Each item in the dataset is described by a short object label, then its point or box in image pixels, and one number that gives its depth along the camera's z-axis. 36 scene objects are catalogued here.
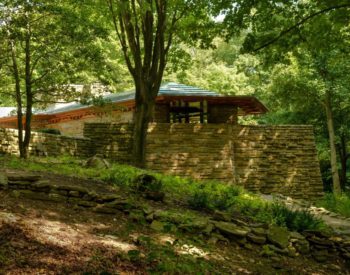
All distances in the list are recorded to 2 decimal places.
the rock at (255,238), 6.57
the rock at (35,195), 6.17
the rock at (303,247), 6.98
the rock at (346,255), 7.31
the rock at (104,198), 6.46
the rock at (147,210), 6.29
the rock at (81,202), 6.29
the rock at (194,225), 6.16
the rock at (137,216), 6.10
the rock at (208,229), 6.29
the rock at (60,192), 6.42
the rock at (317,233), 7.35
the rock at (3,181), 6.19
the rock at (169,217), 6.25
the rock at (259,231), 6.70
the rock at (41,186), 6.37
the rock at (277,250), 6.60
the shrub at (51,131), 18.18
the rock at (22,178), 6.38
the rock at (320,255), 7.09
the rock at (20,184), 6.36
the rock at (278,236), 6.71
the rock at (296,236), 7.06
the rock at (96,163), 11.06
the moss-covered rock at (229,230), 6.48
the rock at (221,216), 7.00
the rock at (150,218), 6.15
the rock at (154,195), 7.68
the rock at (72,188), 6.44
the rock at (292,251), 6.69
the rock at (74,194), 6.44
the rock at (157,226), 5.90
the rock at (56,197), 6.28
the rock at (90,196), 6.48
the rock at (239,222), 6.98
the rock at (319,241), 7.23
